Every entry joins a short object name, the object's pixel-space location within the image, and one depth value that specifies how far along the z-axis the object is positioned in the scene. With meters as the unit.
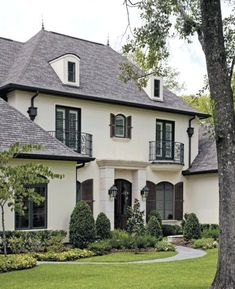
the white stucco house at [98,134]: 18.20
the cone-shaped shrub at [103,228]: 19.22
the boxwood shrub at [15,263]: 12.86
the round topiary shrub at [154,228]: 20.28
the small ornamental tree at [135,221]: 18.53
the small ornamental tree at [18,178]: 12.68
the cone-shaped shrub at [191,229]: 21.05
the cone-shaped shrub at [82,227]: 17.50
